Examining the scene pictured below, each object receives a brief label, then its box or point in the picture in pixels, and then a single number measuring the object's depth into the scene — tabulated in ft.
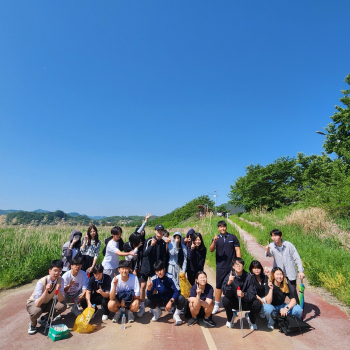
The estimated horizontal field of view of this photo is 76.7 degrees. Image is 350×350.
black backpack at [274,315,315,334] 11.38
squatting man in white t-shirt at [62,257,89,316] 13.52
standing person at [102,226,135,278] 15.42
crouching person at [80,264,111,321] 13.44
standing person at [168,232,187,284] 15.08
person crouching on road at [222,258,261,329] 12.19
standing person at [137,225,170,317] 14.85
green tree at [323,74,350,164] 55.11
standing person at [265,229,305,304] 13.26
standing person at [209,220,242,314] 14.87
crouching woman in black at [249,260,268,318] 12.67
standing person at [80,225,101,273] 16.98
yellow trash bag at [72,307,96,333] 11.70
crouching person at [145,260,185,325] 13.24
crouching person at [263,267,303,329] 12.10
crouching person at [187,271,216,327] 12.41
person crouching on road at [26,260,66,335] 11.62
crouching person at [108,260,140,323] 12.99
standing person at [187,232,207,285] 15.43
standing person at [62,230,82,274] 16.55
